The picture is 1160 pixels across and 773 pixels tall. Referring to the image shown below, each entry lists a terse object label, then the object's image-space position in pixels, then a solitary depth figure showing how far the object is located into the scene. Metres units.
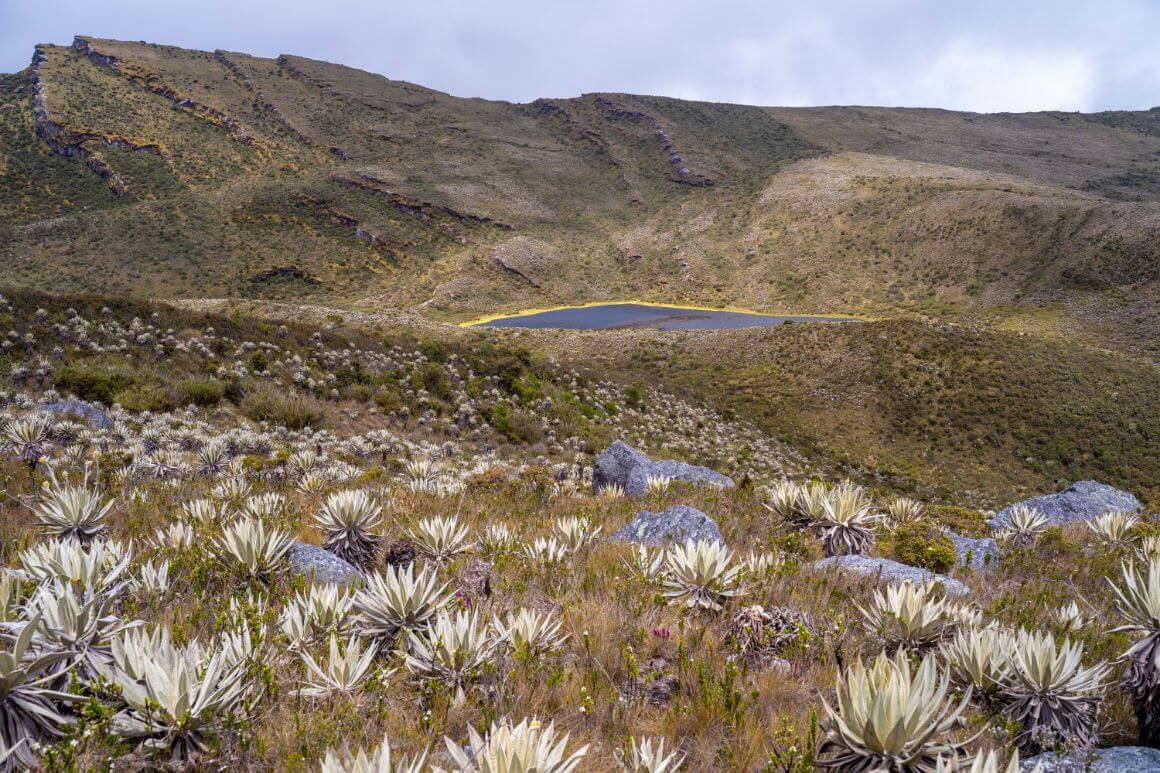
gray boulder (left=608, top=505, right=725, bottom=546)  5.20
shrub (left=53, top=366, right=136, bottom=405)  11.03
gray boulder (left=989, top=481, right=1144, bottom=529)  9.34
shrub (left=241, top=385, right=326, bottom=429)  12.55
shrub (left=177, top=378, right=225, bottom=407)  12.12
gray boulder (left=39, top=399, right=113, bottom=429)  9.64
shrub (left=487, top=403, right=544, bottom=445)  16.28
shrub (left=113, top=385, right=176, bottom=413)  10.88
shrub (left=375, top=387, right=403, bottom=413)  15.28
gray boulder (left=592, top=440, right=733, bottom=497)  9.58
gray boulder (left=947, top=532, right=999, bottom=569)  5.77
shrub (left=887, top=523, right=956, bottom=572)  5.17
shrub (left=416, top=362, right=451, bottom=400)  17.83
